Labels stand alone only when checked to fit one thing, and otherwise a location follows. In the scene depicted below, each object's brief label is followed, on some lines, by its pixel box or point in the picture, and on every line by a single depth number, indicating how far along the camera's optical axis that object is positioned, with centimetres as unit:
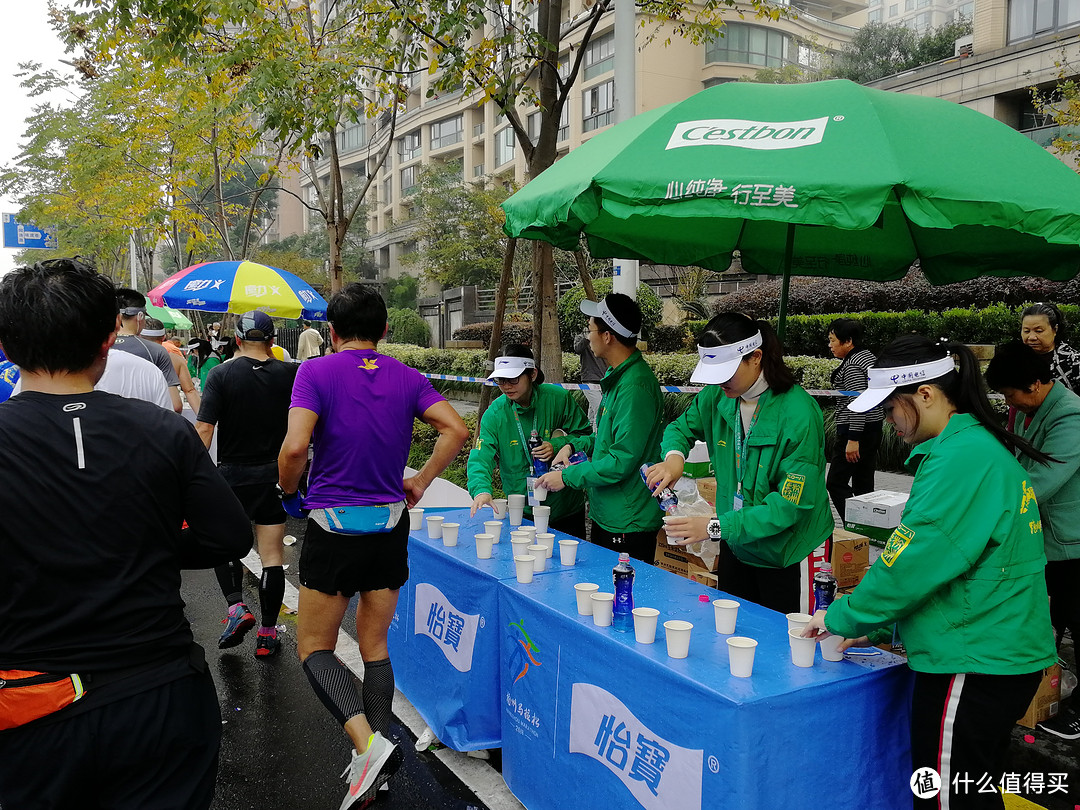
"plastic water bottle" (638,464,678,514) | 396
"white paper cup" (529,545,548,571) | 351
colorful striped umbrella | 837
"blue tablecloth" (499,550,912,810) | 227
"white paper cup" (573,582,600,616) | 293
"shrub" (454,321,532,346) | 2007
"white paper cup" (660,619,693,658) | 251
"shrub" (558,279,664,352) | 1581
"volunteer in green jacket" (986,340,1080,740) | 371
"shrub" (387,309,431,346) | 2972
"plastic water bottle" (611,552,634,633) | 277
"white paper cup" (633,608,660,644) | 262
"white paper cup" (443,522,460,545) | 398
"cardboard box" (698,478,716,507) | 624
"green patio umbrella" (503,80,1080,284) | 256
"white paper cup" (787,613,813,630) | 258
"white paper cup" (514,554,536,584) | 335
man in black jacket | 183
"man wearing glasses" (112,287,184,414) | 606
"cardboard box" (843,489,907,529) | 580
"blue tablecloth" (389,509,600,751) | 357
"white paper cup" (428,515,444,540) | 415
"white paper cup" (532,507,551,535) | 407
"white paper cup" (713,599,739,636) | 271
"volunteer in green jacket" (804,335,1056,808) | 227
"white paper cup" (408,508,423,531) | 441
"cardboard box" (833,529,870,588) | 526
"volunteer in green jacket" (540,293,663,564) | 397
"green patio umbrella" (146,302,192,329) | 1736
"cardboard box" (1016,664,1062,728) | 397
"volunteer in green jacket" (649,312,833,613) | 321
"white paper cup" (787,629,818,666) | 246
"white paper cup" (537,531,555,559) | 363
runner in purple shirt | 328
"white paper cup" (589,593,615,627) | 281
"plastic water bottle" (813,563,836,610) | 281
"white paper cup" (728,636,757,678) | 236
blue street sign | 2941
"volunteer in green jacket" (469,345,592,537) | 464
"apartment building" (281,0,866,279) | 3244
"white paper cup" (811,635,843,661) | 253
